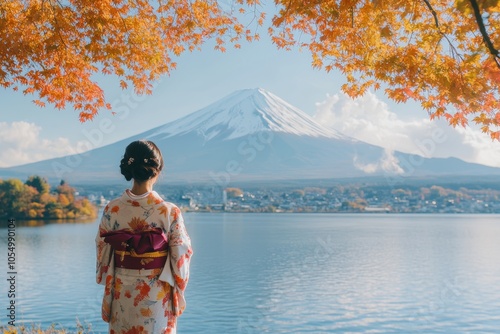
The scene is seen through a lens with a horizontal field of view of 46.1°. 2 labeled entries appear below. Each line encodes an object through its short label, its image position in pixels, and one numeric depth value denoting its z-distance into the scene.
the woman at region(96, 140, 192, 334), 2.91
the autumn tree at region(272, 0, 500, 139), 4.66
